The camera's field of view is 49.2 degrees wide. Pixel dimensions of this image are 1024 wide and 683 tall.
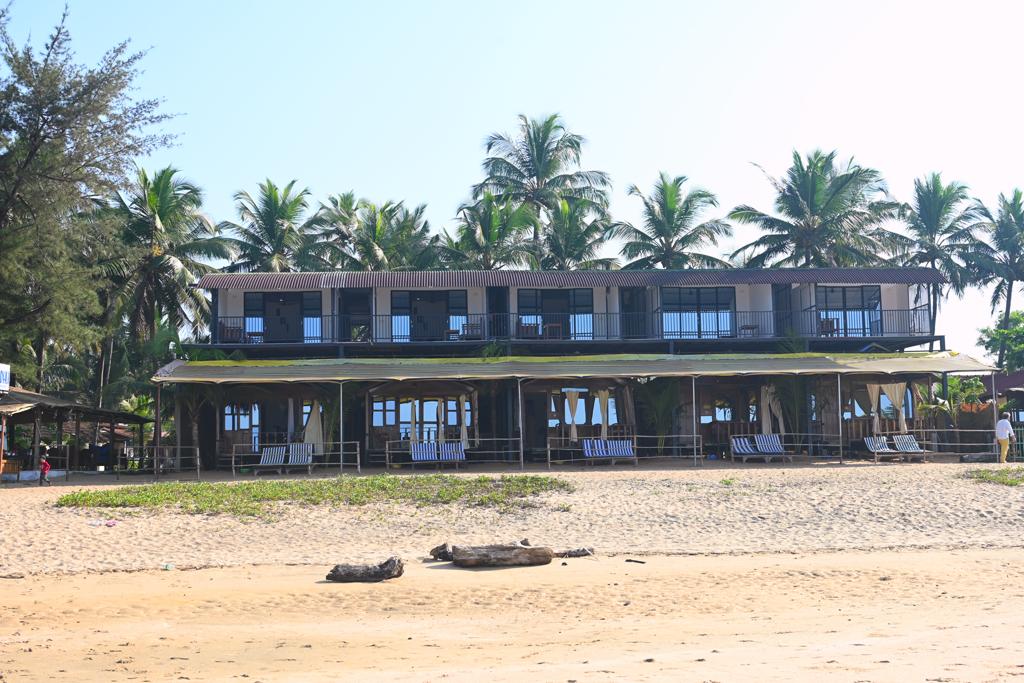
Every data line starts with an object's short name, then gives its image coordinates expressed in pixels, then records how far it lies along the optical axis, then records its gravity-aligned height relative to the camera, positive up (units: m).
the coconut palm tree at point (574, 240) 38.91 +6.73
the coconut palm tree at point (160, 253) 35.62 +6.01
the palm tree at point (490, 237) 36.66 +6.54
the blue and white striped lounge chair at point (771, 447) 26.00 -0.42
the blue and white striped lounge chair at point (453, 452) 25.12 -0.41
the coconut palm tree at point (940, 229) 42.56 +7.58
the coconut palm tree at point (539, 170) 42.19 +9.92
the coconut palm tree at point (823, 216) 38.19 +7.29
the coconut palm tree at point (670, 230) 38.41 +6.93
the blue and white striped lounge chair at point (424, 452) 25.19 -0.40
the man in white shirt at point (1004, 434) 24.81 -0.20
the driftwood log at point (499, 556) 14.22 -1.57
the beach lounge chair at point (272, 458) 24.83 -0.48
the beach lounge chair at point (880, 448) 25.66 -0.48
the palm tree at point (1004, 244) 43.19 +7.02
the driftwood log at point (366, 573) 13.40 -1.65
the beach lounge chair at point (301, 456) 24.78 -0.44
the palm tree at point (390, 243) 39.53 +6.97
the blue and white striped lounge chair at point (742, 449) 26.17 -0.46
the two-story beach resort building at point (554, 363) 26.23 +1.65
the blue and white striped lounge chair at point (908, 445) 25.62 -0.42
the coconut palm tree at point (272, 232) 39.25 +7.20
